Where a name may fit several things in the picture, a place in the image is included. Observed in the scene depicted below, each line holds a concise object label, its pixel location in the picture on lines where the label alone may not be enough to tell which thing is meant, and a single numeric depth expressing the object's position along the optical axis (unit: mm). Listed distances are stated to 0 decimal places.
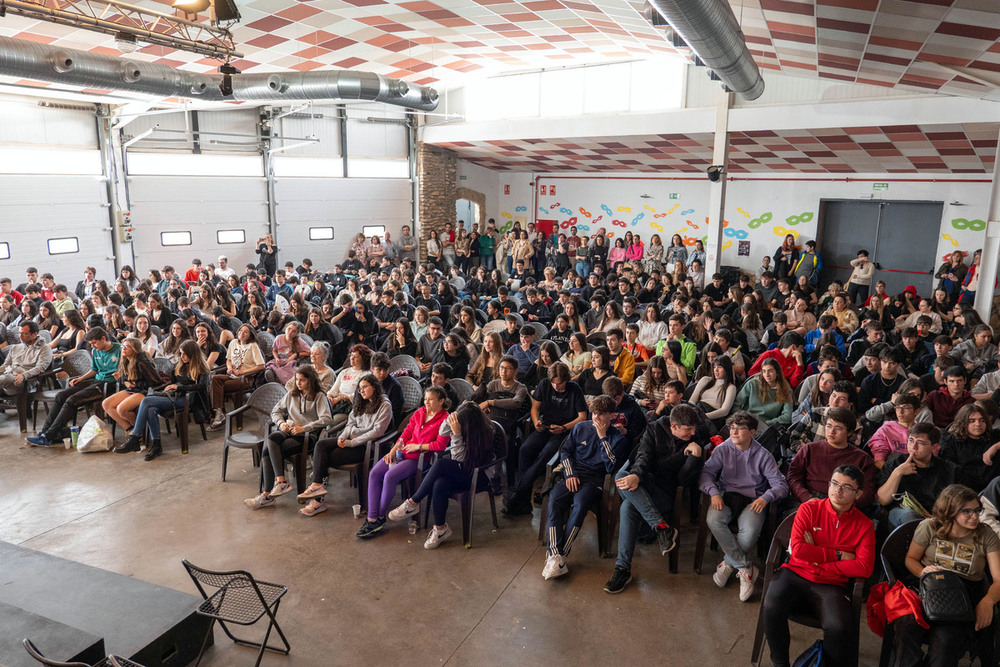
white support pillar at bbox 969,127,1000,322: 7430
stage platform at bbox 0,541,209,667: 3025
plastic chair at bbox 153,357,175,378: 6695
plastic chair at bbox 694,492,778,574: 4246
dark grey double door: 11758
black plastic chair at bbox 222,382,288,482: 5719
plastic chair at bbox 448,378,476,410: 5832
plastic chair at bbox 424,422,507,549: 4688
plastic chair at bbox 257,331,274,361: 7816
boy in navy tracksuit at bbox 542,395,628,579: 4414
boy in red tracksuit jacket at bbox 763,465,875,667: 3338
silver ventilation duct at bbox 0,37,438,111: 6633
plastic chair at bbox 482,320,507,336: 7592
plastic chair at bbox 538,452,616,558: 4590
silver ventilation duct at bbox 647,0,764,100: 4262
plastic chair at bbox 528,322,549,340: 7723
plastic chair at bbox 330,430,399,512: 5078
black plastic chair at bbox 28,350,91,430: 6901
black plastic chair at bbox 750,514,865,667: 3307
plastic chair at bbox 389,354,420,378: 6734
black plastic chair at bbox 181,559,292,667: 3283
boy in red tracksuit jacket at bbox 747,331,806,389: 6055
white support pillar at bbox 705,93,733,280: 10352
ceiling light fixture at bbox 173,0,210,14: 5824
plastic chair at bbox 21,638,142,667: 2510
